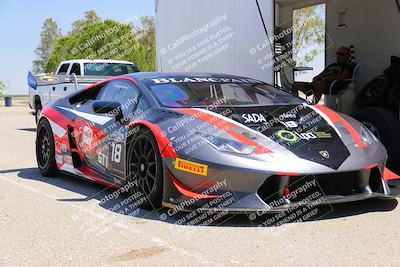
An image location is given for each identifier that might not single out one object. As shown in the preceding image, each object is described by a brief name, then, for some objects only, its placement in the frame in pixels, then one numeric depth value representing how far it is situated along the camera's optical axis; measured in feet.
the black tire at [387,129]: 21.22
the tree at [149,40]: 146.94
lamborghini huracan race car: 14.82
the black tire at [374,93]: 24.07
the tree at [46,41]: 229.25
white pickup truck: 40.74
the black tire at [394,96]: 22.93
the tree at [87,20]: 199.31
